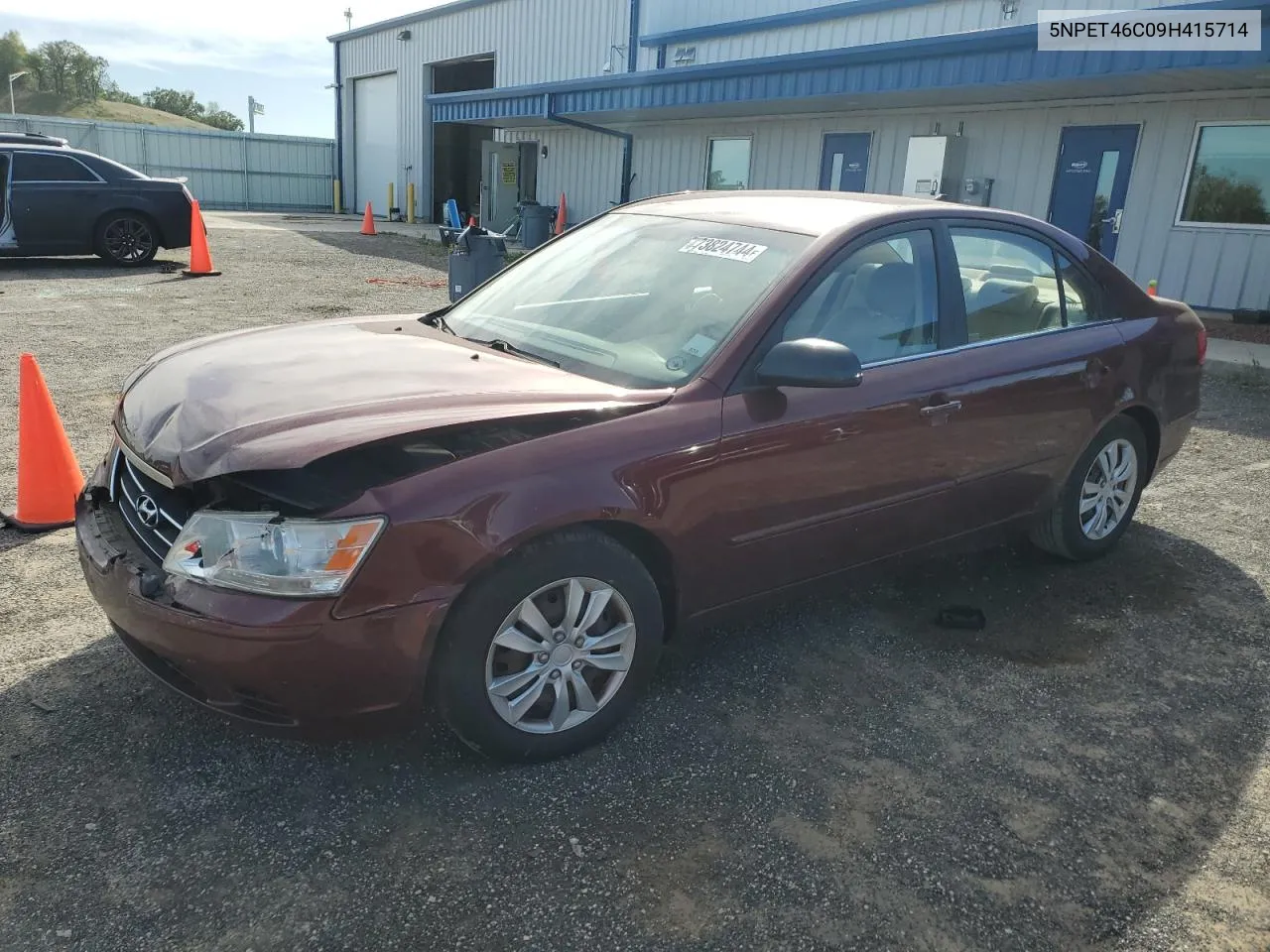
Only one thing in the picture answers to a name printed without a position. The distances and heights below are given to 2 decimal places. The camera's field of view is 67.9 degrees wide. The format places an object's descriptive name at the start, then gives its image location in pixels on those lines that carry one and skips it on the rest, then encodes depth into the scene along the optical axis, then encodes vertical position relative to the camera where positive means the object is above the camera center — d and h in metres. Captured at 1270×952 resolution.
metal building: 11.22 +1.51
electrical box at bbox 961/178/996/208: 13.63 +0.45
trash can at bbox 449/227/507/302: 9.30 -0.64
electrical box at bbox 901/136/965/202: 13.54 +0.78
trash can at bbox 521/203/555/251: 19.78 -0.61
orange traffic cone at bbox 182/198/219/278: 12.89 -1.09
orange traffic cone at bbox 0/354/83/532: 4.11 -1.30
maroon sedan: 2.35 -0.72
